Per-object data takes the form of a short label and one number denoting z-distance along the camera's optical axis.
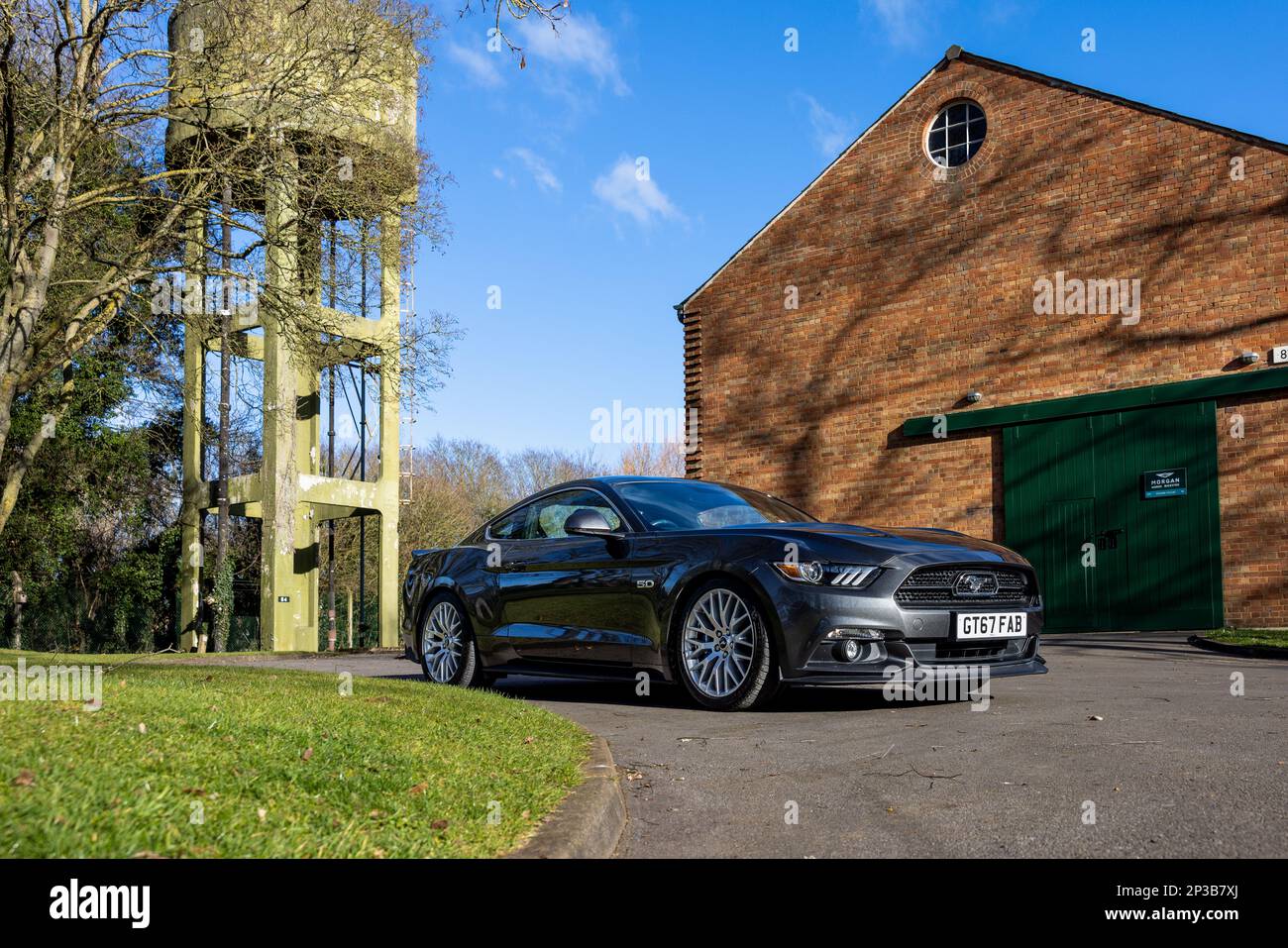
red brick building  16.88
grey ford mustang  6.55
